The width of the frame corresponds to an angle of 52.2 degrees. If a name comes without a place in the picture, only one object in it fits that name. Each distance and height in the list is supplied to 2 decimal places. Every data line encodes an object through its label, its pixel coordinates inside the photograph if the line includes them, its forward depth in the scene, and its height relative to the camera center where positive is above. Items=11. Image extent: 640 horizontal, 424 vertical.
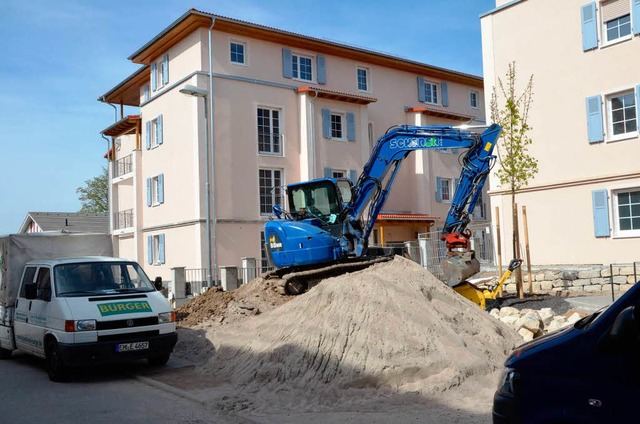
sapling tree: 17.42 +2.24
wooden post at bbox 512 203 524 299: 17.05 -0.17
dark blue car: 4.09 -0.90
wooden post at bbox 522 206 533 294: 16.97 -0.16
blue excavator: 15.25 +0.85
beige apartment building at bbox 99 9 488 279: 29.23 +5.82
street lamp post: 22.27 +3.86
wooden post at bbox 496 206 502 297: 17.44 +0.14
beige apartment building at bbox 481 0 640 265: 19.52 +3.60
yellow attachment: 14.95 -1.13
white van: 10.33 -0.95
